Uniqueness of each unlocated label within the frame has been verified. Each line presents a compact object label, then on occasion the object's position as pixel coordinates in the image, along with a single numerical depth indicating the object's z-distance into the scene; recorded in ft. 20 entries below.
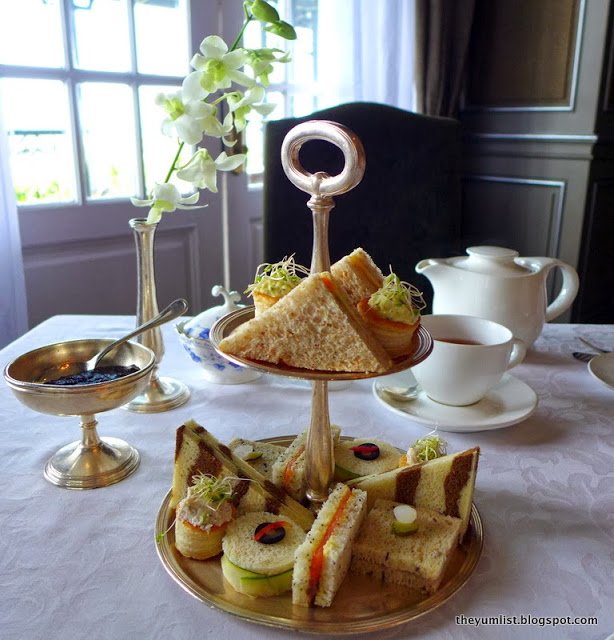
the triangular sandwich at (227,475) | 1.83
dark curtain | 7.27
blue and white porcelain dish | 2.93
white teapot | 3.07
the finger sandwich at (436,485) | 1.83
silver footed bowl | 2.06
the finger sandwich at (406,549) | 1.63
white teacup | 2.50
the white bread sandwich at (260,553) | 1.60
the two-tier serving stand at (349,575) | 1.53
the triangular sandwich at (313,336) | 1.63
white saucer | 2.49
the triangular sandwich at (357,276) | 1.88
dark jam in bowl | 2.20
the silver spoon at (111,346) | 2.34
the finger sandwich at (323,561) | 1.56
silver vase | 2.71
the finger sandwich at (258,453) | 2.10
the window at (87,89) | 5.49
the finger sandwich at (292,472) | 1.98
